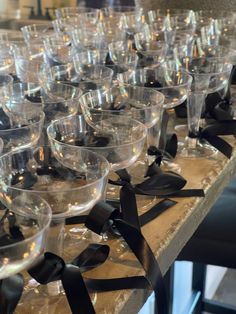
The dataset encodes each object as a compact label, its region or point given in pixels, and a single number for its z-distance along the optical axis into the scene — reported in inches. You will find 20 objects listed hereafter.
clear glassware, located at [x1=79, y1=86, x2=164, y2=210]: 36.2
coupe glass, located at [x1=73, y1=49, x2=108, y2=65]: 47.9
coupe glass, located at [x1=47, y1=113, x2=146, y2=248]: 32.0
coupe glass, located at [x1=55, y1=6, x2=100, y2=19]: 68.2
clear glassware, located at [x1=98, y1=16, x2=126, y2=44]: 56.4
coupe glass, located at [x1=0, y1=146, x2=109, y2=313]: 26.0
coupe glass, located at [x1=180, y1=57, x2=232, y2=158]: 42.3
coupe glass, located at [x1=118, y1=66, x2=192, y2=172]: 40.9
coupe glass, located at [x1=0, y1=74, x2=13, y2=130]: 38.6
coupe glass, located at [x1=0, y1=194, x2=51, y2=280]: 22.4
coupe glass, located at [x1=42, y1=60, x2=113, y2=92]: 42.7
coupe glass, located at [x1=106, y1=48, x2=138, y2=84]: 46.6
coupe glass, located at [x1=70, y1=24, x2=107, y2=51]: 53.6
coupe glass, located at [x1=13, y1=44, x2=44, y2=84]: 45.6
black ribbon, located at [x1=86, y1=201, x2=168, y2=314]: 27.5
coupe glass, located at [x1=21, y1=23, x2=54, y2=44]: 54.7
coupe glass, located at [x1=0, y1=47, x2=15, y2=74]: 47.4
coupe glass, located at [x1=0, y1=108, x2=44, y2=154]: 33.9
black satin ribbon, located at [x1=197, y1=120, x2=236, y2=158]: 42.4
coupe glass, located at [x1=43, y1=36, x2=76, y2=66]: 49.1
